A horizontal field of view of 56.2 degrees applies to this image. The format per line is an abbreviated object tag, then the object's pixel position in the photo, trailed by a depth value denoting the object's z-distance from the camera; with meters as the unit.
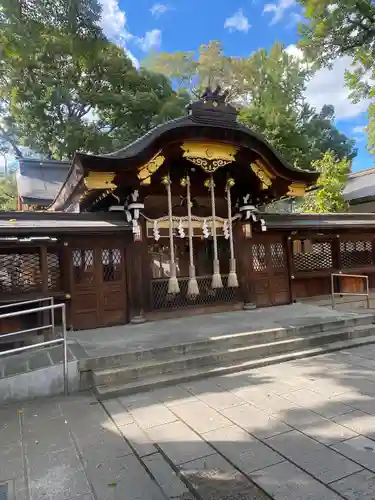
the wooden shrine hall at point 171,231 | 6.16
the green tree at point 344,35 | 11.16
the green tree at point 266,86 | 18.03
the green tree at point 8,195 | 23.20
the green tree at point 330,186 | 13.93
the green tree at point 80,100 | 15.72
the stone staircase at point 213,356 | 4.37
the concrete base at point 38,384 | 4.00
